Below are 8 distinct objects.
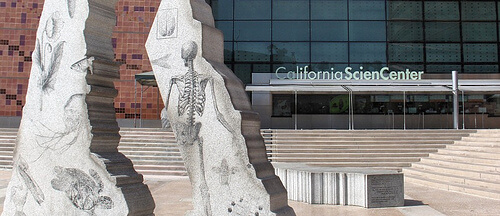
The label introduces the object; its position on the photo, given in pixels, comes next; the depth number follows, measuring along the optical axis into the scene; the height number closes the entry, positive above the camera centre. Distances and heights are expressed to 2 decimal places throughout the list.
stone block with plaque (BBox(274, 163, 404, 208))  8.41 -1.27
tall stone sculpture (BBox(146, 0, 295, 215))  4.89 +0.05
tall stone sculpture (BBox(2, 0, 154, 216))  4.98 -0.11
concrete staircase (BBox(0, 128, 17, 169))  16.16 -1.00
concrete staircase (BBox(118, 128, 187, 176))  14.83 -1.07
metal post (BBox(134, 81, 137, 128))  21.45 +1.00
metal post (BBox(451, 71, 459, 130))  21.92 +1.54
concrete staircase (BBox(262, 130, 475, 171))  15.70 -0.85
